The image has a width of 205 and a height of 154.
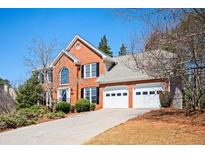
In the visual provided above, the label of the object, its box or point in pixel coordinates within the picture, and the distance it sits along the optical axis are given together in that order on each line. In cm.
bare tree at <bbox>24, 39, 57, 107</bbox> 1405
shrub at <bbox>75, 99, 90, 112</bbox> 1349
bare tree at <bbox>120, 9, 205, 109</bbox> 790
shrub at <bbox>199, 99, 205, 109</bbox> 1013
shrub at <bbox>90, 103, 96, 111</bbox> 1388
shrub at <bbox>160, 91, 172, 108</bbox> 1195
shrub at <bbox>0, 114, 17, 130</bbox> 892
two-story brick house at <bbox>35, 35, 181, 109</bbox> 1342
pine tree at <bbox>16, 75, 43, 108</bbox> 1502
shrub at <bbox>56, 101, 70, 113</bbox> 1331
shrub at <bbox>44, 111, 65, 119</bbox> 1090
